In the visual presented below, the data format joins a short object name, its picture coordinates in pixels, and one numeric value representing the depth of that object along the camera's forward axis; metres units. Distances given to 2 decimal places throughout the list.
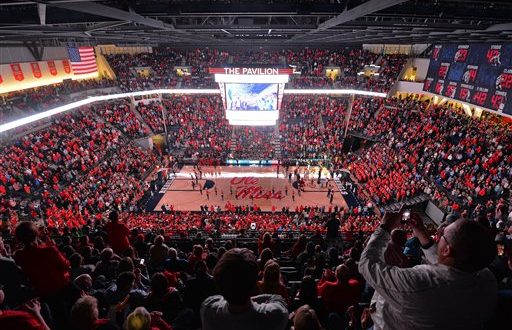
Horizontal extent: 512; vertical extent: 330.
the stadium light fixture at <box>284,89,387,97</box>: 37.95
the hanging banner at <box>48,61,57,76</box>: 31.74
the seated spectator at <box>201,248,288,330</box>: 1.97
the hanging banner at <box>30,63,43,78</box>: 29.49
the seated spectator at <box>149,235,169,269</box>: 6.82
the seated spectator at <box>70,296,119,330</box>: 3.13
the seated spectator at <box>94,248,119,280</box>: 5.93
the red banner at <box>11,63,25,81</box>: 27.04
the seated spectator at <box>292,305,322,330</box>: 2.75
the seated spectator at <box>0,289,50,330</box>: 2.46
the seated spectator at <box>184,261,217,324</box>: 4.68
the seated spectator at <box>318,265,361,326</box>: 4.81
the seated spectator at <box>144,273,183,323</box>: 4.41
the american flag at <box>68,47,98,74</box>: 32.56
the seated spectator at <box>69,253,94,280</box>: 5.70
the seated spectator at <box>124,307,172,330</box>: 3.08
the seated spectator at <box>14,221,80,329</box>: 4.27
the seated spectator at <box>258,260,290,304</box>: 4.46
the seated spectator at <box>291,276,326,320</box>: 4.61
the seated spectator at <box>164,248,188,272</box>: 6.48
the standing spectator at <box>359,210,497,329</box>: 1.92
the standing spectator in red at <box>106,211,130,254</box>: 7.18
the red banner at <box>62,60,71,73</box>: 34.22
